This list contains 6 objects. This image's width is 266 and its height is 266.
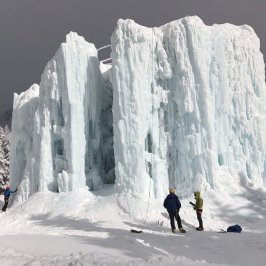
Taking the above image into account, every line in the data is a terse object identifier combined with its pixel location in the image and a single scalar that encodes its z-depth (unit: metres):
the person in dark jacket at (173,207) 11.68
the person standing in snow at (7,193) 18.93
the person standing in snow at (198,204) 13.04
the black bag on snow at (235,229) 12.98
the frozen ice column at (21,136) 23.87
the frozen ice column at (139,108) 18.81
